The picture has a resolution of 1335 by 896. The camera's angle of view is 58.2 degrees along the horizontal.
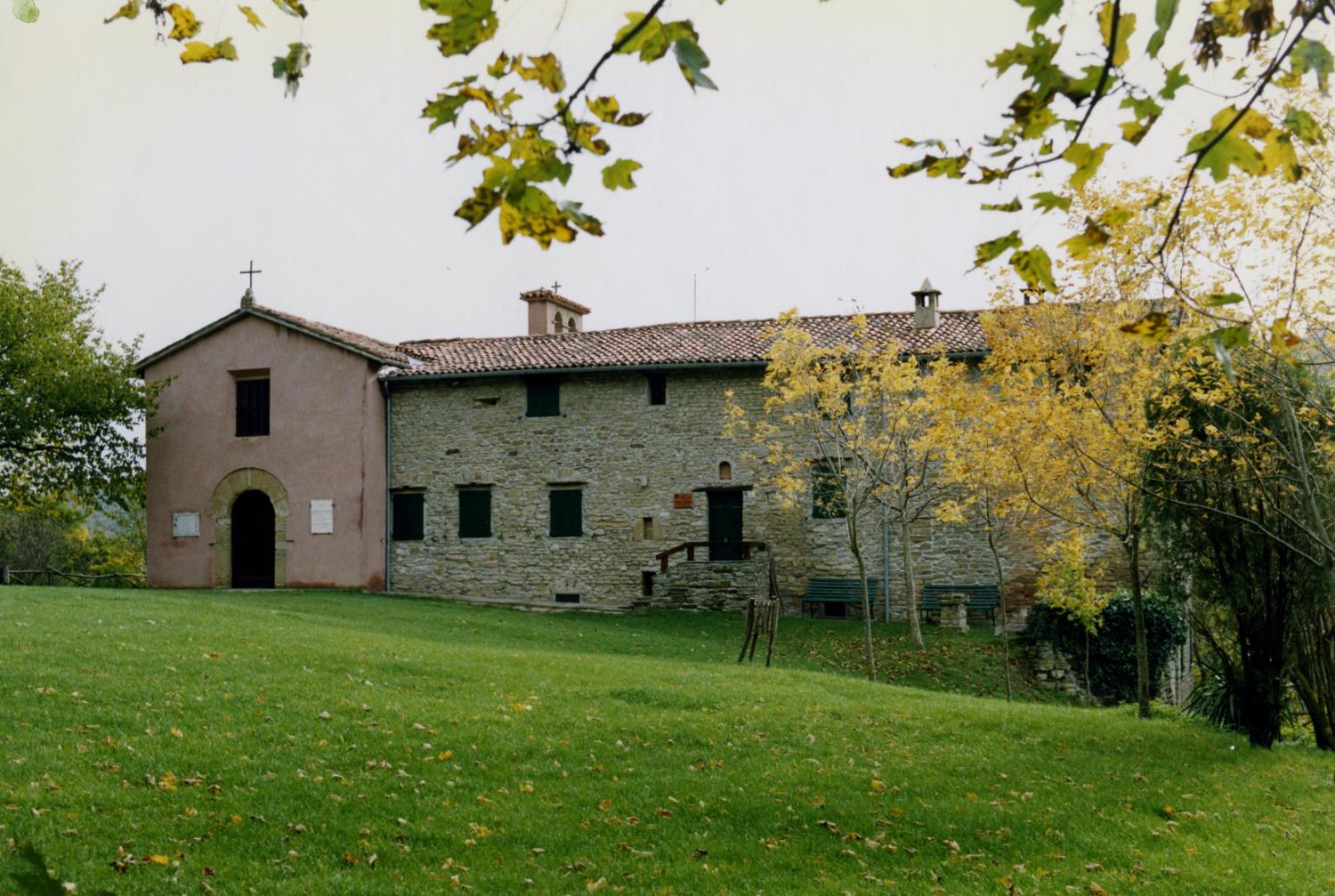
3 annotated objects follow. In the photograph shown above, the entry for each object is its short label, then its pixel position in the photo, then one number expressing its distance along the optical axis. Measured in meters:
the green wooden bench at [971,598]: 27.16
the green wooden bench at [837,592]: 27.73
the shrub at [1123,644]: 23.11
